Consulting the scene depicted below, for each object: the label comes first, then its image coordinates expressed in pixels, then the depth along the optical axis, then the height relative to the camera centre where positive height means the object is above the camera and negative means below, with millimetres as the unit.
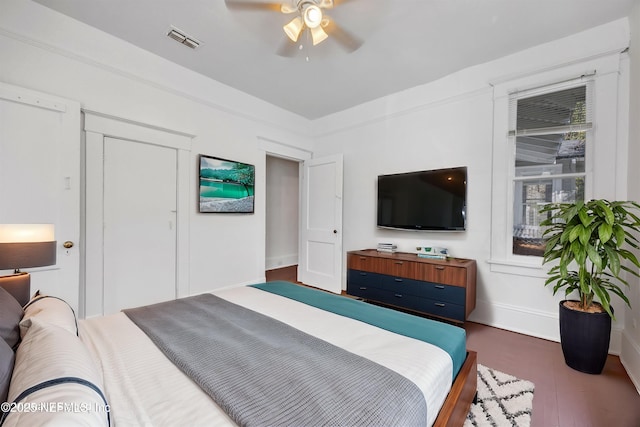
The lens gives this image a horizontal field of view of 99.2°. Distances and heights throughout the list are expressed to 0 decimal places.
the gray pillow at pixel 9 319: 949 -422
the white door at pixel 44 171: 2088 +291
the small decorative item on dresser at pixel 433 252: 2995 -453
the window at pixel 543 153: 2516 +603
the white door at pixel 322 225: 4090 -214
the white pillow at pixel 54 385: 586 -445
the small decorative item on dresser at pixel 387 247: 3506 -455
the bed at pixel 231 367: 750 -627
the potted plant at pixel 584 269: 1879 -374
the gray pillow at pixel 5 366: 690 -443
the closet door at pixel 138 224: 2670 -157
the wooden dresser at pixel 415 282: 2646 -753
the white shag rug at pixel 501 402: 1538 -1167
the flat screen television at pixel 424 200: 3039 +156
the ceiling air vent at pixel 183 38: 2501 +1632
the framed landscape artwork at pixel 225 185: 3348 +321
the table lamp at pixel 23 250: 1588 -257
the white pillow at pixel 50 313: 1106 -474
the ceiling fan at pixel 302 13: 1832 +1372
